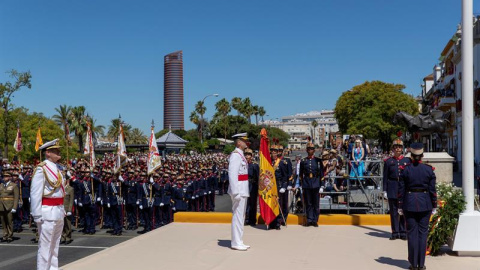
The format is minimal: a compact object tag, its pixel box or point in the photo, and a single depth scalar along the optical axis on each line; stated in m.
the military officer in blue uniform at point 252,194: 11.20
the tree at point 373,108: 49.56
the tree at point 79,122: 69.69
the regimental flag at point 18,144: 27.05
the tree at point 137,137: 113.76
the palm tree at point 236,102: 94.88
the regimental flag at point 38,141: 20.37
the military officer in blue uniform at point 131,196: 15.44
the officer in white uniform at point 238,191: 8.52
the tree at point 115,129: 105.16
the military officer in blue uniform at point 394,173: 9.71
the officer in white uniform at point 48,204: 6.98
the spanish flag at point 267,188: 10.30
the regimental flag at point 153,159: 16.64
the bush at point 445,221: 7.83
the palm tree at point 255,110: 98.19
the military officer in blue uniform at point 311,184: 10.59
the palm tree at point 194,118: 94.56
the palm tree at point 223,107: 92.38
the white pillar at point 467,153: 7.74
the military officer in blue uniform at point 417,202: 7.07
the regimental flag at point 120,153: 16.58
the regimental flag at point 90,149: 18.12
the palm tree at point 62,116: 68.44
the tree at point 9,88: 38.78
